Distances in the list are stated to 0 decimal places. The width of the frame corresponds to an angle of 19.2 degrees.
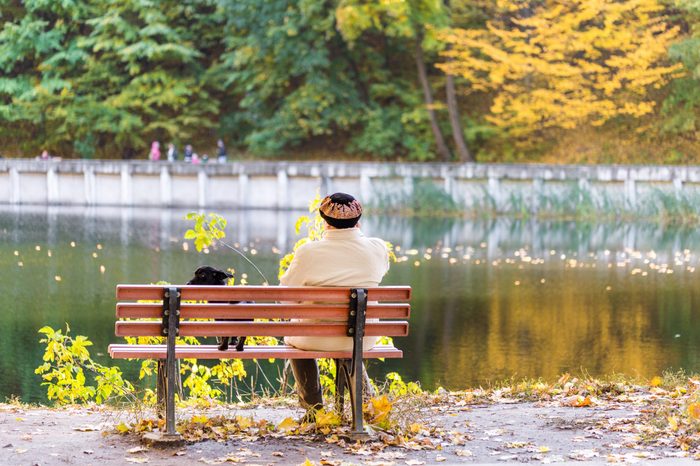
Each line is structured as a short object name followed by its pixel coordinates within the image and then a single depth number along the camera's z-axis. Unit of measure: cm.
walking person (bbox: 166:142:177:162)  6951
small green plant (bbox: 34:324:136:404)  1542
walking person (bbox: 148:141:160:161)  7116
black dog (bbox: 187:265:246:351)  1176
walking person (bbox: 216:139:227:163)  6947
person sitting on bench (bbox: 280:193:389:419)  1160
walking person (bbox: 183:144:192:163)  6951
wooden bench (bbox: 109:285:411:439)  1106
